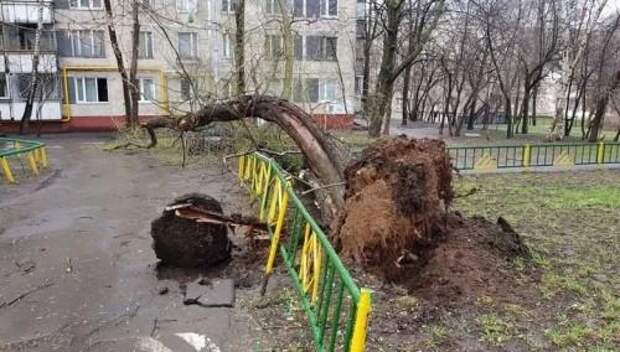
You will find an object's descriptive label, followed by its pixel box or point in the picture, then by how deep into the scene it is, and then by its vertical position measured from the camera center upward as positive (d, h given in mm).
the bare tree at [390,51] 18109 +1343
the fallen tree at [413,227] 4867 -1333
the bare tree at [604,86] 21859 +250
